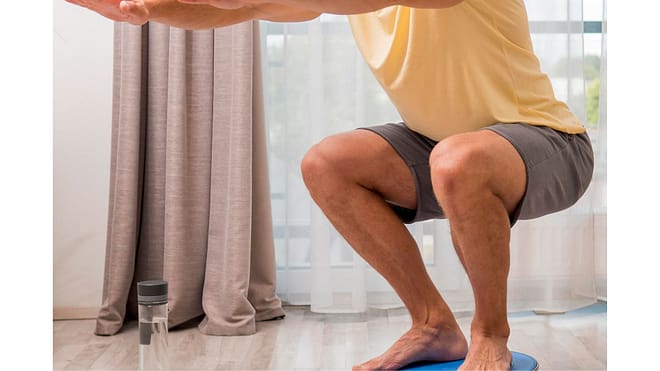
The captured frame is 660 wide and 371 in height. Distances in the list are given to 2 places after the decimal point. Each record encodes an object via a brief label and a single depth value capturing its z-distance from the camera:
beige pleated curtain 2.36
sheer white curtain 2.53
